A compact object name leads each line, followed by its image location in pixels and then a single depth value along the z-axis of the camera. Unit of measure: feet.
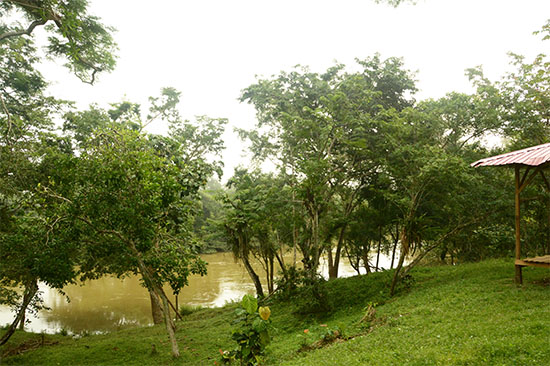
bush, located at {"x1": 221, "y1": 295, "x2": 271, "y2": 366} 16.08
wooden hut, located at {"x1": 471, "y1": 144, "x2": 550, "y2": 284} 21.23
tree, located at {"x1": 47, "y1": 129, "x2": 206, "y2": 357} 21.43
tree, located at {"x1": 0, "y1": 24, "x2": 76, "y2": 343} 21.38
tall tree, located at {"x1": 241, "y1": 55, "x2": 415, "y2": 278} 31.24
